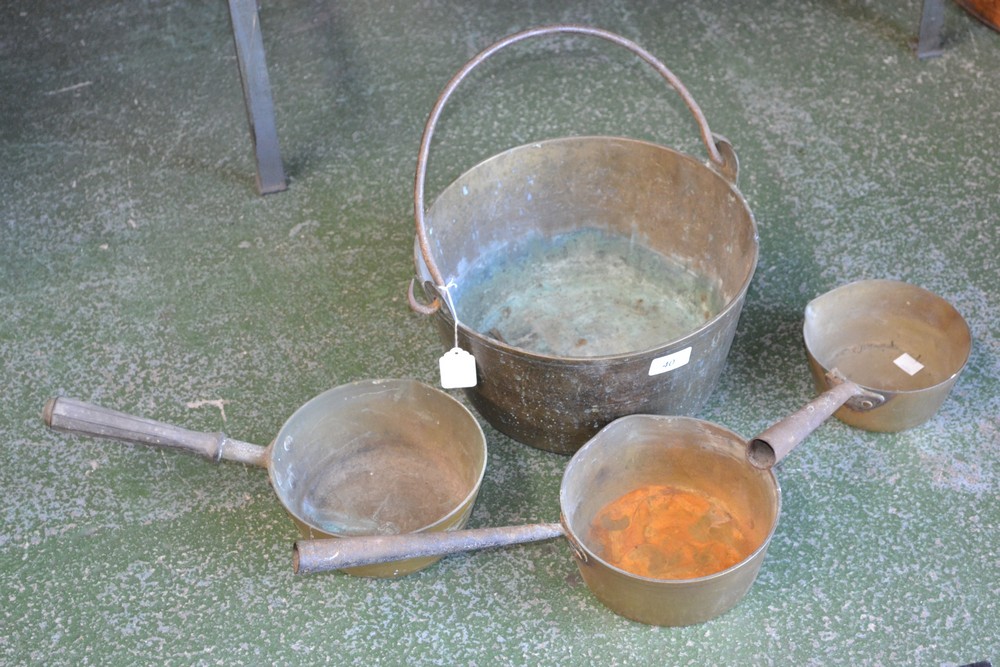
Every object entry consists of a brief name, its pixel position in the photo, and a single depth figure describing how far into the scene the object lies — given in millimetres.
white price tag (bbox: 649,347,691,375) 1854
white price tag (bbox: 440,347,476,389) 1894
